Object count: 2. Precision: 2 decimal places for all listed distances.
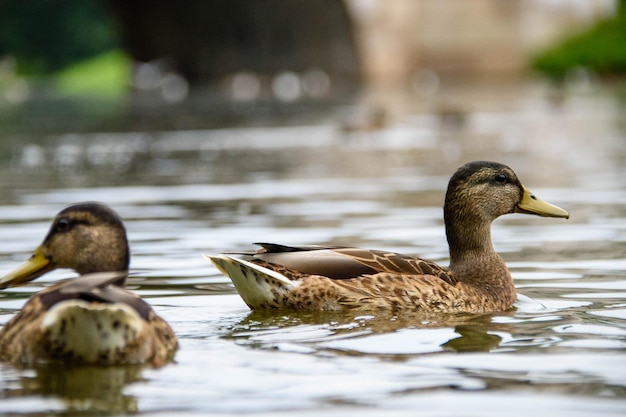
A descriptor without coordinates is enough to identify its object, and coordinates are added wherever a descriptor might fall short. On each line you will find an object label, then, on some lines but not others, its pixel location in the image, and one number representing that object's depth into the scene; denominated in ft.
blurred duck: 32.65
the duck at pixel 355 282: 42.16
